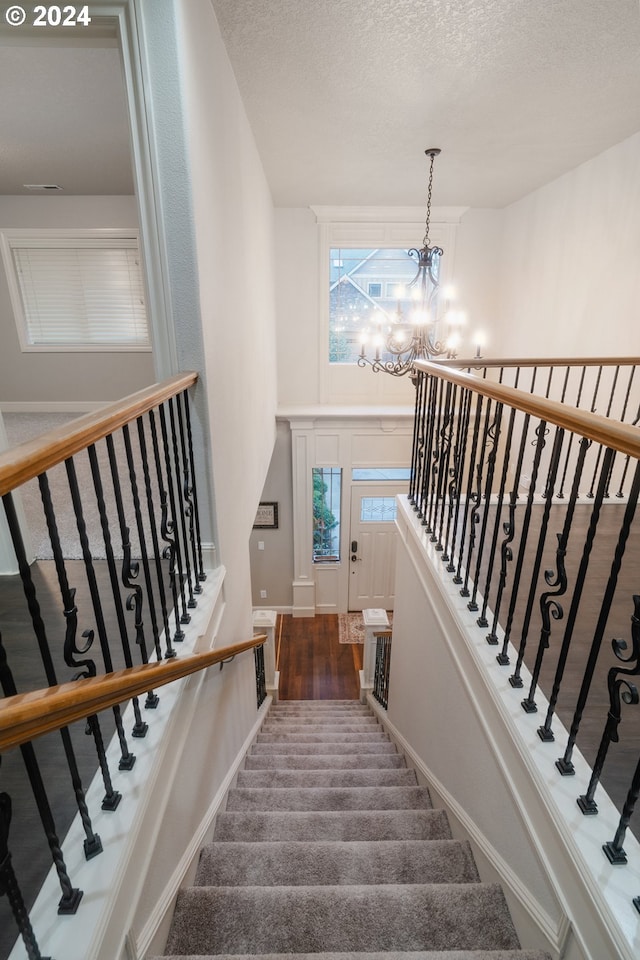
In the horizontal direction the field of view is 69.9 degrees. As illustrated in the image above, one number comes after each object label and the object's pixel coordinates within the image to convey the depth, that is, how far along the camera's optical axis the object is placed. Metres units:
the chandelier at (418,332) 3.43
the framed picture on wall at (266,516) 6.31
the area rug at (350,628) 6.40
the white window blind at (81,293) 4.86
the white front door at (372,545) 6.30
